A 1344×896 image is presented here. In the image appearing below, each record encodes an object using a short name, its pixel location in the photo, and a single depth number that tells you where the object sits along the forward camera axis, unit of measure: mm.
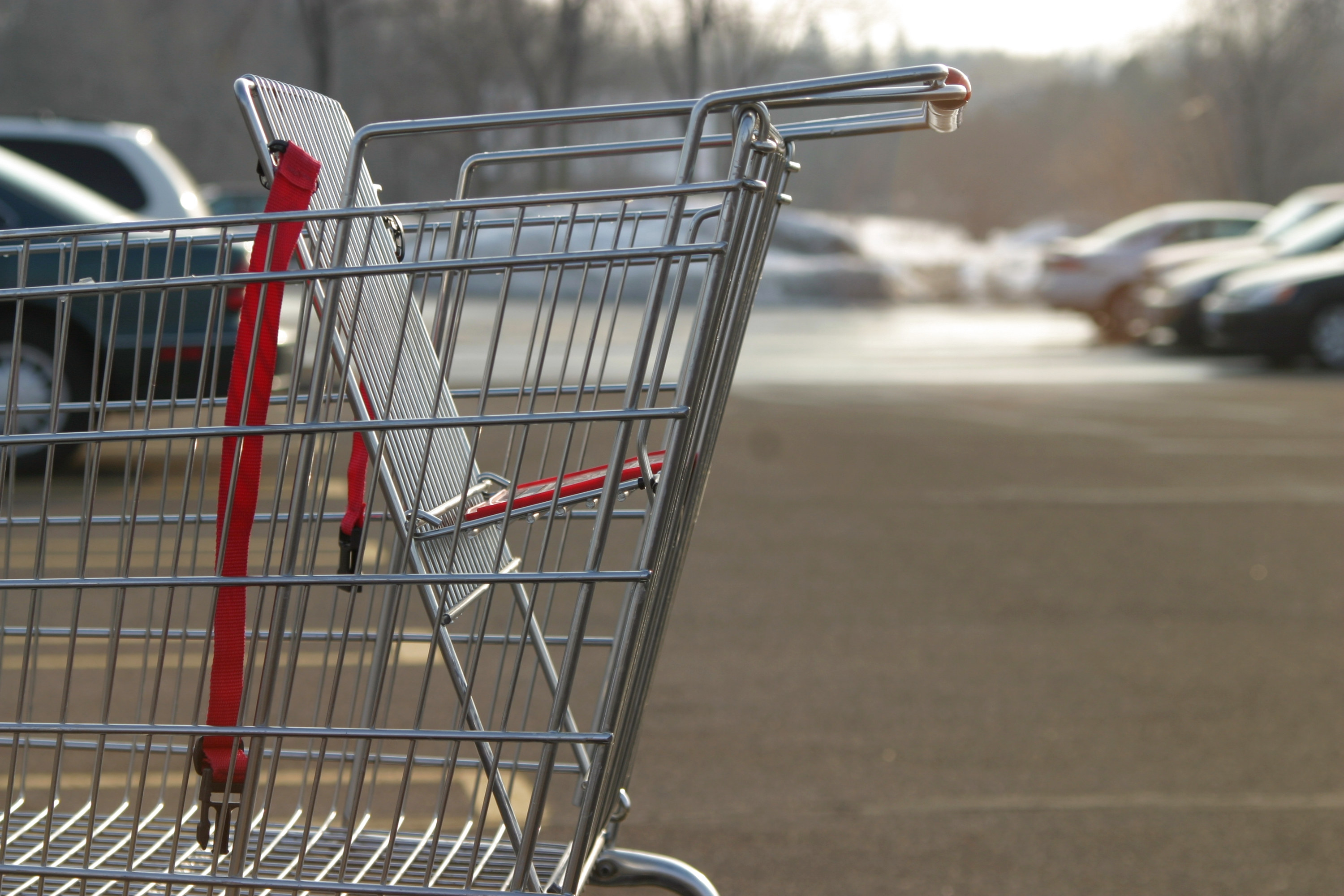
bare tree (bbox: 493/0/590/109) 27719
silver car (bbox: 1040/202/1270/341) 19469
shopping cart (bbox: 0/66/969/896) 1530
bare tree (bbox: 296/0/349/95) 21922
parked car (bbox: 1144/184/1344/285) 18234
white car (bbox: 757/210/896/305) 27422
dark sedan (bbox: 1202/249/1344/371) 14562
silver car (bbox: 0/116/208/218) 9000
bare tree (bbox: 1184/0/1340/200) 37844
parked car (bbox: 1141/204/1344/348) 16203
